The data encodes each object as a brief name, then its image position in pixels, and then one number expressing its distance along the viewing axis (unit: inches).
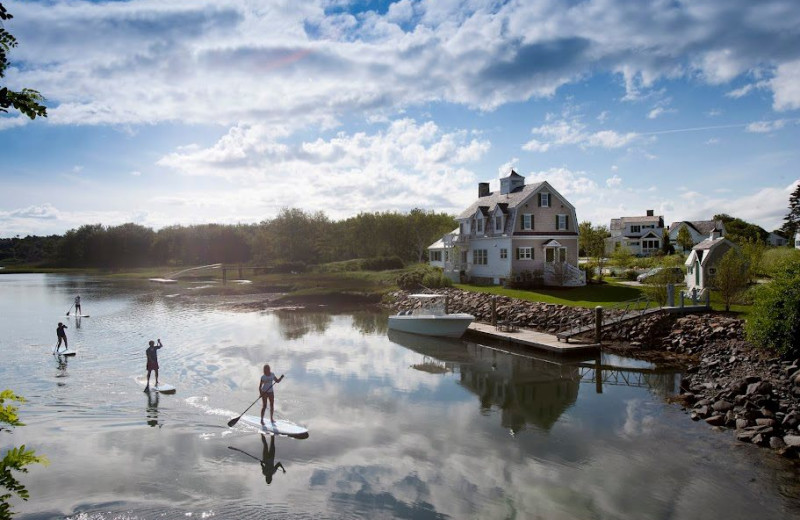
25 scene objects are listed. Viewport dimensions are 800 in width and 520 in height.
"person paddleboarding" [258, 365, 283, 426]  713.6
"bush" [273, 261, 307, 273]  3728.3
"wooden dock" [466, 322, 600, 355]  1146.0
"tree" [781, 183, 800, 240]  3296.0
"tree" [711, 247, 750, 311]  1207.6
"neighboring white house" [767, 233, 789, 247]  4252.7
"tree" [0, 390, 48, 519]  227.3
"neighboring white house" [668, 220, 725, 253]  3912.4
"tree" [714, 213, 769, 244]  3497.0
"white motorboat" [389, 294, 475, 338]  1385.3
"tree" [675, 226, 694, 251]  3351.4
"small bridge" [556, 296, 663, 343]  1243.0
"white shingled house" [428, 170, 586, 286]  1835.6
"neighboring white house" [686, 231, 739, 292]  1441.9
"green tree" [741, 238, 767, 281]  1514.5
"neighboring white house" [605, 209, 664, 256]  4005.9
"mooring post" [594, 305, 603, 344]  1198.9
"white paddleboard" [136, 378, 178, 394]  850.1
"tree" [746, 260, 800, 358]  844.0
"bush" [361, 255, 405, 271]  3243.1
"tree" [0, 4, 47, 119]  266.1
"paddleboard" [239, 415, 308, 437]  676.7
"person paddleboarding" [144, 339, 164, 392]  868.6
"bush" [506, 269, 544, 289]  1796.3
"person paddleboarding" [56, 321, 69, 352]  1113.6
